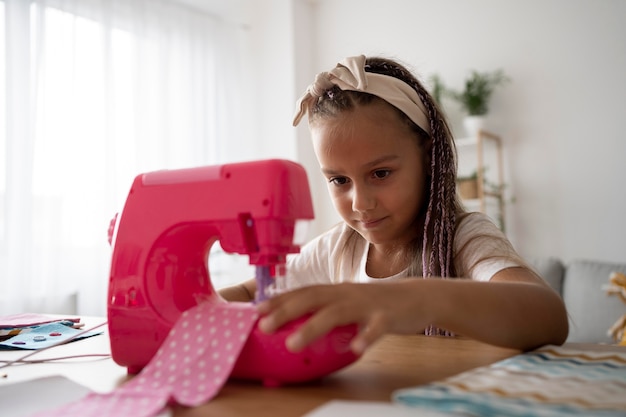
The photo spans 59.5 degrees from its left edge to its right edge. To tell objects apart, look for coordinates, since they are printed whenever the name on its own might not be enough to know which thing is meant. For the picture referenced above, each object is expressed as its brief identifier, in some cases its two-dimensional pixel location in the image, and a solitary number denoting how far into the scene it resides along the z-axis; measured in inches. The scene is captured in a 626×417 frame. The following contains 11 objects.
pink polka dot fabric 20.3
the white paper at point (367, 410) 18.3
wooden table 20.6
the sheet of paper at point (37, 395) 21.8
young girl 30.8
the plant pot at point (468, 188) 129.4
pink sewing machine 25.6
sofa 101.7
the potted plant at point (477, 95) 131.3
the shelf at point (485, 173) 127.9
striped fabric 17.6
